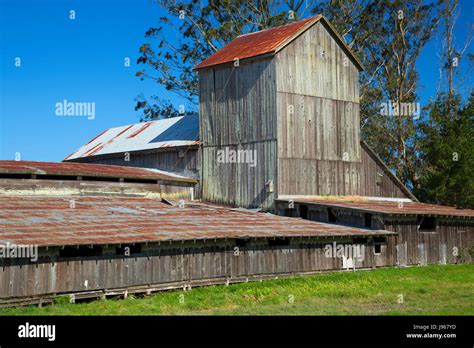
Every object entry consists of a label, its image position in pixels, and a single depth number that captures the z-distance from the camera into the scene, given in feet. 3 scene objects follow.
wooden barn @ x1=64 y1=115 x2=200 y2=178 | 136.56
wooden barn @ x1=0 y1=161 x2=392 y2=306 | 78.12
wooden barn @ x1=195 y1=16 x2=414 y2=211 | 123.03
